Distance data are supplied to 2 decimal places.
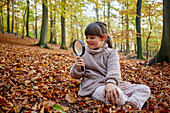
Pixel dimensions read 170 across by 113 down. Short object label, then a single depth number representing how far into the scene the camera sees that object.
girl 1.76
